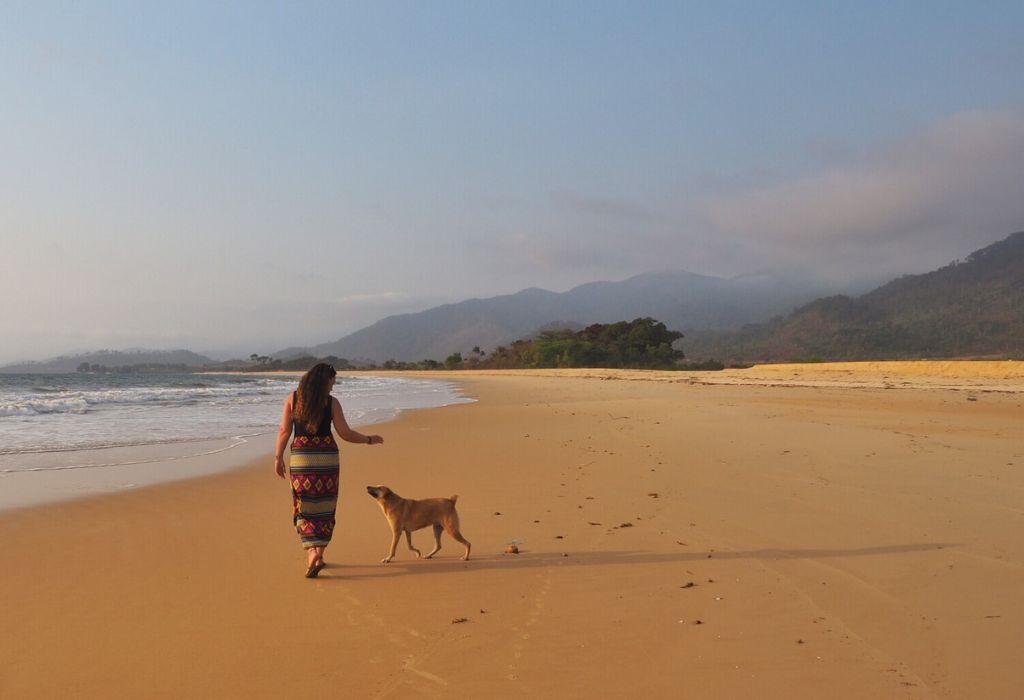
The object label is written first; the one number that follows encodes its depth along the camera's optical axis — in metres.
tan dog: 5.36
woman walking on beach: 5.10
